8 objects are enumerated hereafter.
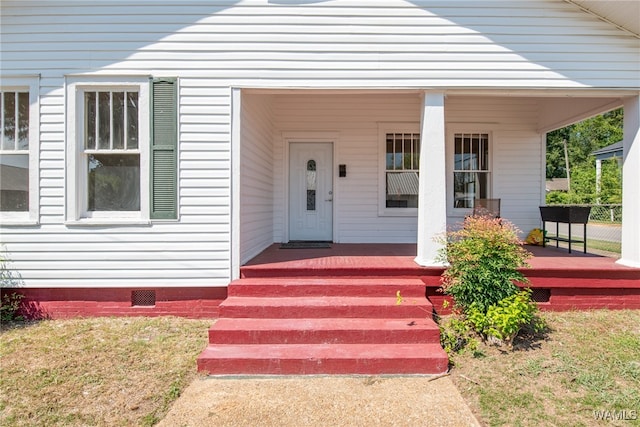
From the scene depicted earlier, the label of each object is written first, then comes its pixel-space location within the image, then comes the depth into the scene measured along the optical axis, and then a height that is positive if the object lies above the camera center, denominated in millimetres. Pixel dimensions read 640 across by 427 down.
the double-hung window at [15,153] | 4316 +708
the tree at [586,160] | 20062 +4803
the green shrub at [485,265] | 3619 -546
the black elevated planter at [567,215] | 5430 -11
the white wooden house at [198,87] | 4230 +1552
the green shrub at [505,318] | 3404 -1033
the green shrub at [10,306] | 4156 -1142
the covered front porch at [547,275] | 4246 -756
